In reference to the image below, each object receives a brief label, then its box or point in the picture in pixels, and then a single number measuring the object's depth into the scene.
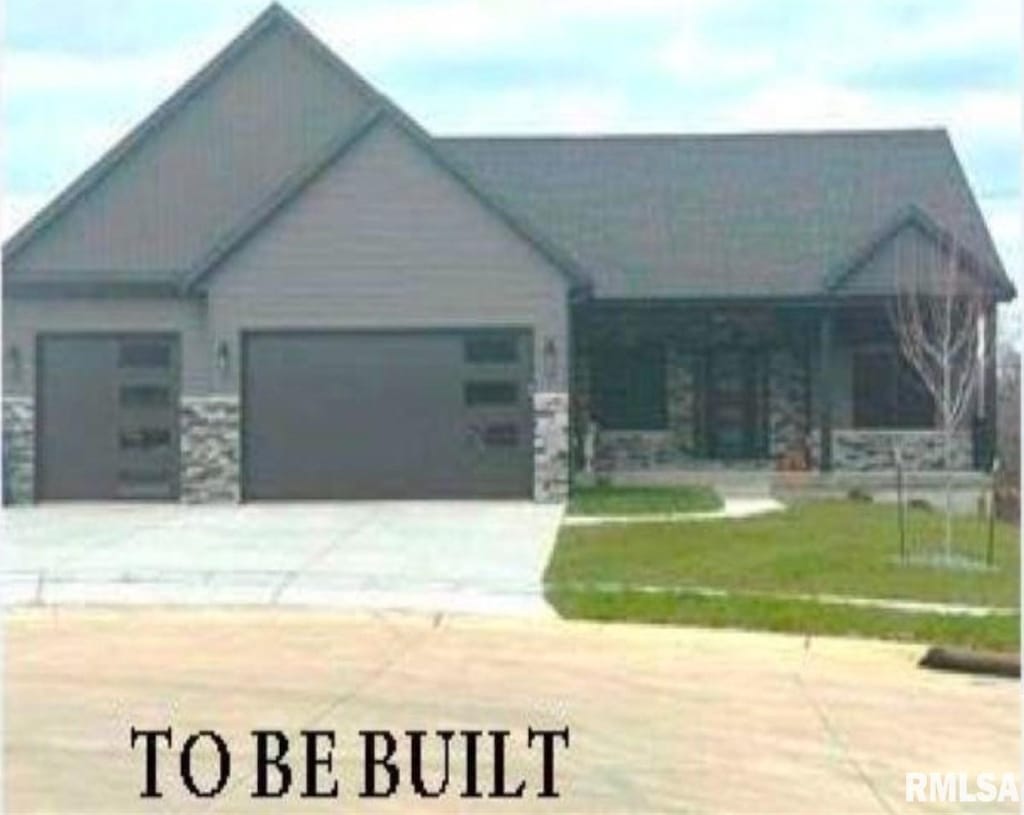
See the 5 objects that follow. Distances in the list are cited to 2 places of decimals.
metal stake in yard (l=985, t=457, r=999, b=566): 17.63
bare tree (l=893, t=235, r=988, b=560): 29.34
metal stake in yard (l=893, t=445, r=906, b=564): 18.11
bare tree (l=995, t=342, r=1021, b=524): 22.92
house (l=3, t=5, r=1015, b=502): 26.83
